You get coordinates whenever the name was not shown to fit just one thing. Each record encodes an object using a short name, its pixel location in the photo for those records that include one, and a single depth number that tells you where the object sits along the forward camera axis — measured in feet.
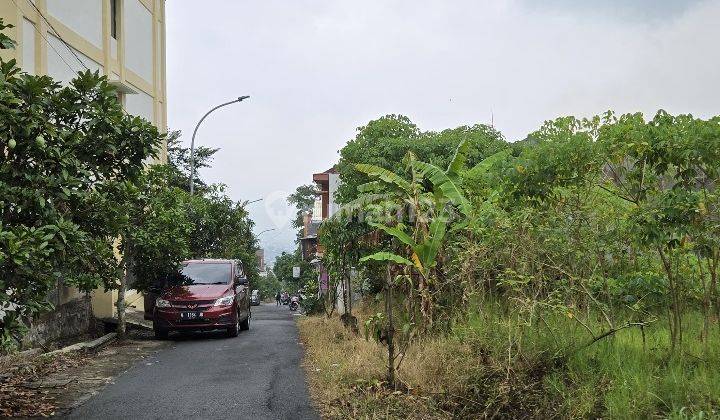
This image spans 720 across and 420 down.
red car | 48.06
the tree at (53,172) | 21.22
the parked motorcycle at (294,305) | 141.57
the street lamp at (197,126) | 76.33
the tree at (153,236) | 45.42
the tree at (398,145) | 65.82
